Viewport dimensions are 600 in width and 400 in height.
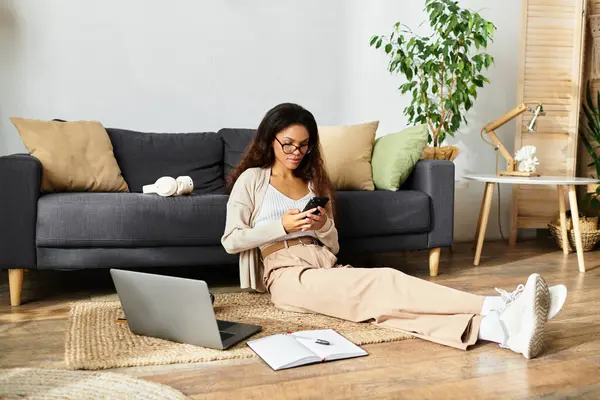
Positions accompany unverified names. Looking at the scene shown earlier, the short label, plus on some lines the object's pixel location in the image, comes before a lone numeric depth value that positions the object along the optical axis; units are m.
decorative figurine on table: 3.71
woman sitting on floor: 1.95
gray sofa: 2.51
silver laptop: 1.85
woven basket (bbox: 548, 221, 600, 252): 3.88
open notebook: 1.83
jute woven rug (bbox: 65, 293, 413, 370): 1.86
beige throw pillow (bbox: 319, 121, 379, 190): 3.21
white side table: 3.39
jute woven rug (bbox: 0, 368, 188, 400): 1.59
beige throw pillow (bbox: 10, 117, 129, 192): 2.82
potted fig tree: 3.66
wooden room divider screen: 4.17
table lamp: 3.70
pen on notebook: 1.94
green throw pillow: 3.18
